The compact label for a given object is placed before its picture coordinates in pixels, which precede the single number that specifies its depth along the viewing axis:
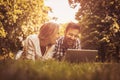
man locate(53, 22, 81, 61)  6.07
